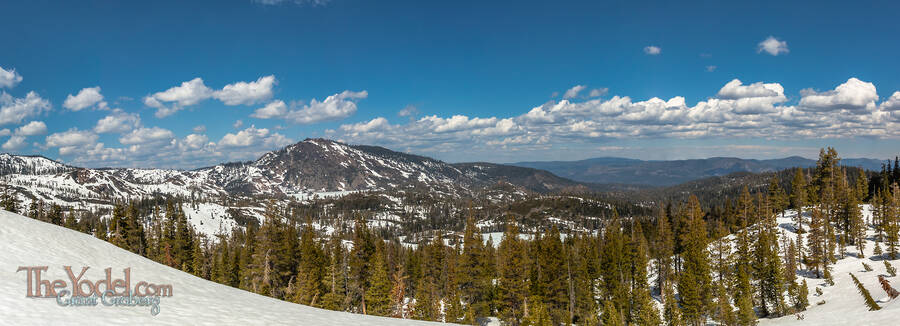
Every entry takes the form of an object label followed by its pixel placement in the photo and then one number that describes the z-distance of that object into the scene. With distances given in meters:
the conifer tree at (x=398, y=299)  40.45
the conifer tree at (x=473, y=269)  59.31
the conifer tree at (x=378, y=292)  46.56
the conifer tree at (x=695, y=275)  53.59
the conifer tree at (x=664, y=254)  72.44
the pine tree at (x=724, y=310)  51.41
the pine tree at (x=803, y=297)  53.30
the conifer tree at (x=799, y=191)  87.20
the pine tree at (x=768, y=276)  54.75
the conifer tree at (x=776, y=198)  99.64
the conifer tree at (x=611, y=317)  46.06
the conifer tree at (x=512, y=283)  51.91
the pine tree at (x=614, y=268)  65.31
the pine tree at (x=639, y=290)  48.25
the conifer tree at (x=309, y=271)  41.78
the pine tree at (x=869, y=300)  28.48
